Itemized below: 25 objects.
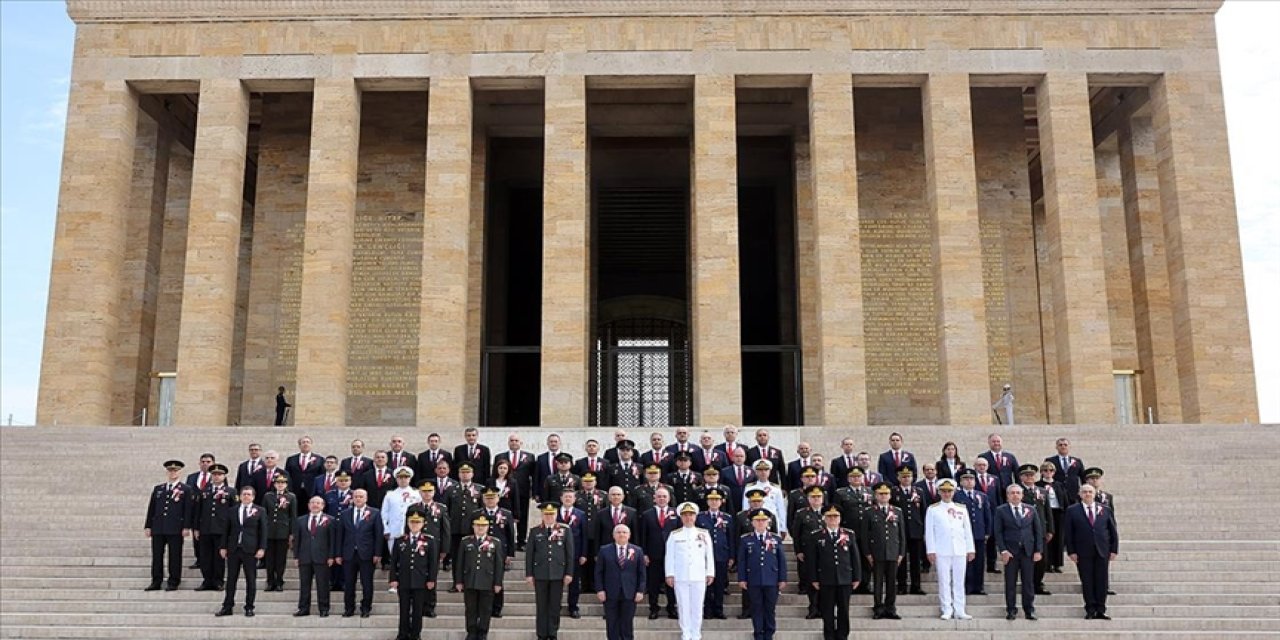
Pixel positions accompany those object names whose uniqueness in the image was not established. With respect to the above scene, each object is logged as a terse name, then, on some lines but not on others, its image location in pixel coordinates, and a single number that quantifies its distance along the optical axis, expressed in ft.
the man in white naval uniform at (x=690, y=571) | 33.32
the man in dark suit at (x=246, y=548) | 36.17
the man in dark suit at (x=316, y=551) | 36.06
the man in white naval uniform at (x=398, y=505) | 37.60
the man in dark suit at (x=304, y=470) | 41.37
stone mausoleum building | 69.82
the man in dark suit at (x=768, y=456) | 42.42
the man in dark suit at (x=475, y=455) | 42.86
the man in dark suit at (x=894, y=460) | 42.04
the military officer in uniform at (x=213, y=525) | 37.99
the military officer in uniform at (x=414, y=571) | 33.71
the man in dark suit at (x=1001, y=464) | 41.32
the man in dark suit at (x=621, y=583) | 33.24
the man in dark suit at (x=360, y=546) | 35.99
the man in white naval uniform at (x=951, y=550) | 35.65
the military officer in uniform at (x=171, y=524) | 38.47
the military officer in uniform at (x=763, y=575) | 33.47
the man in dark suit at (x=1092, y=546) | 35.99
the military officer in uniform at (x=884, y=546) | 35.91
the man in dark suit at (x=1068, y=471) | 41.29
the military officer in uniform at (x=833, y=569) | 33.78
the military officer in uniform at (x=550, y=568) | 33.65
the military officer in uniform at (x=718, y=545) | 35.50
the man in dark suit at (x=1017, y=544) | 35.91
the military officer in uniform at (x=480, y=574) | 33.37
